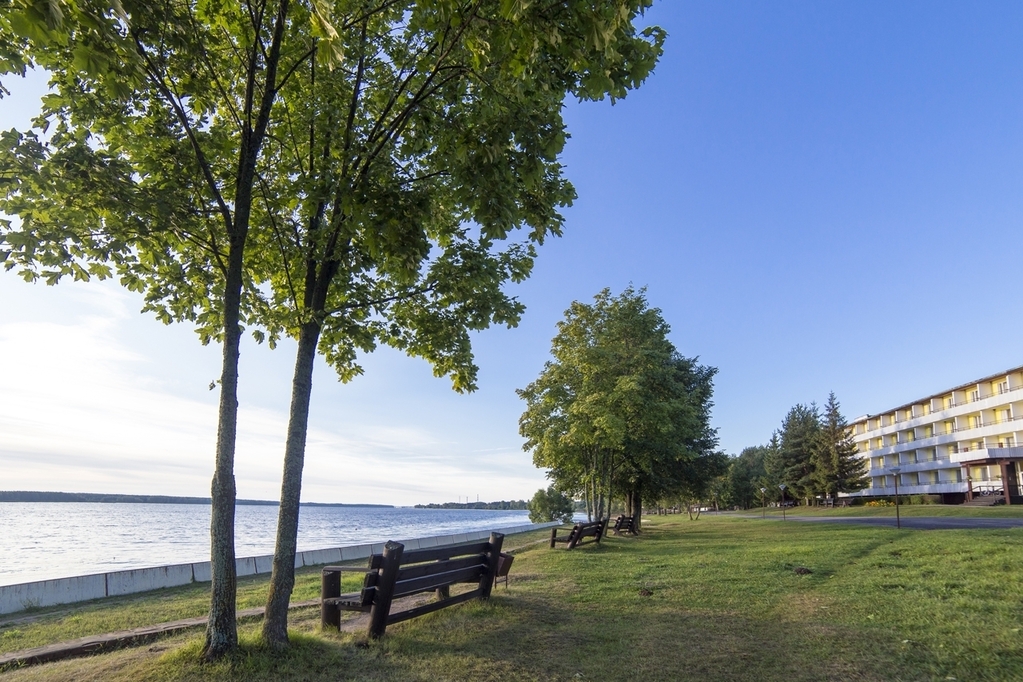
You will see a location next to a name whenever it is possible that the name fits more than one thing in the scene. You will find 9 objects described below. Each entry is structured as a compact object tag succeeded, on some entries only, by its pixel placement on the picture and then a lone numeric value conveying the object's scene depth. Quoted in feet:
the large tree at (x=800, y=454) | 210.59
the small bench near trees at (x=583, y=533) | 55.01
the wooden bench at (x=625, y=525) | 82.28
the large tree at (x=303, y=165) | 16.48
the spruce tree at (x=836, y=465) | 194.18
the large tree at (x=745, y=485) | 254.68
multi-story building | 162.50
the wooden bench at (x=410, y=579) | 20.42
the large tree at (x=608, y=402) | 70.69
